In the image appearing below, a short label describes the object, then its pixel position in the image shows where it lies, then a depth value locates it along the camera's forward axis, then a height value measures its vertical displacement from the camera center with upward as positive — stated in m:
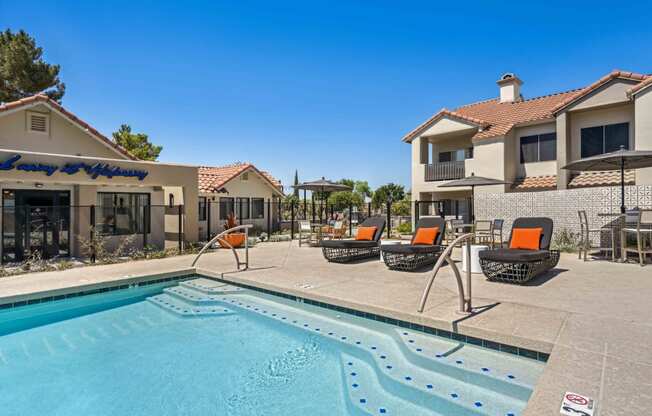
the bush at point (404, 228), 19.12 -1.06
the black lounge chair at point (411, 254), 8.25 -1.09
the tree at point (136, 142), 29.41 +5.59
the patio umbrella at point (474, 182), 12.00 +0.90
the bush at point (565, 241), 11.96 -1.15
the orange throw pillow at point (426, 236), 9.19 -0.70
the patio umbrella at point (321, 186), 15.16 +0.96
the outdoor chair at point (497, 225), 11.04 -0.56
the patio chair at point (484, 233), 11.74 -0.84
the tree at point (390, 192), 45.40 +2.15
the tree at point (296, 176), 48.94 +4.50
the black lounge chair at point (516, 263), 6.54 -1.05
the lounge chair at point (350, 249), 9.63 -1.12
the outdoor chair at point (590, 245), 9.09 -1.06
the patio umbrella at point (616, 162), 8.98 +1.28
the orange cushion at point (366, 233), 10.67 -0.73
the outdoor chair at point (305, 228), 14.37 -0.76
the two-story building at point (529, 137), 14.57 +3.41
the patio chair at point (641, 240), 8.28 -0.83
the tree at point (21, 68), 19.23 +7.79
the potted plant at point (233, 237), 13.79 -1.07
